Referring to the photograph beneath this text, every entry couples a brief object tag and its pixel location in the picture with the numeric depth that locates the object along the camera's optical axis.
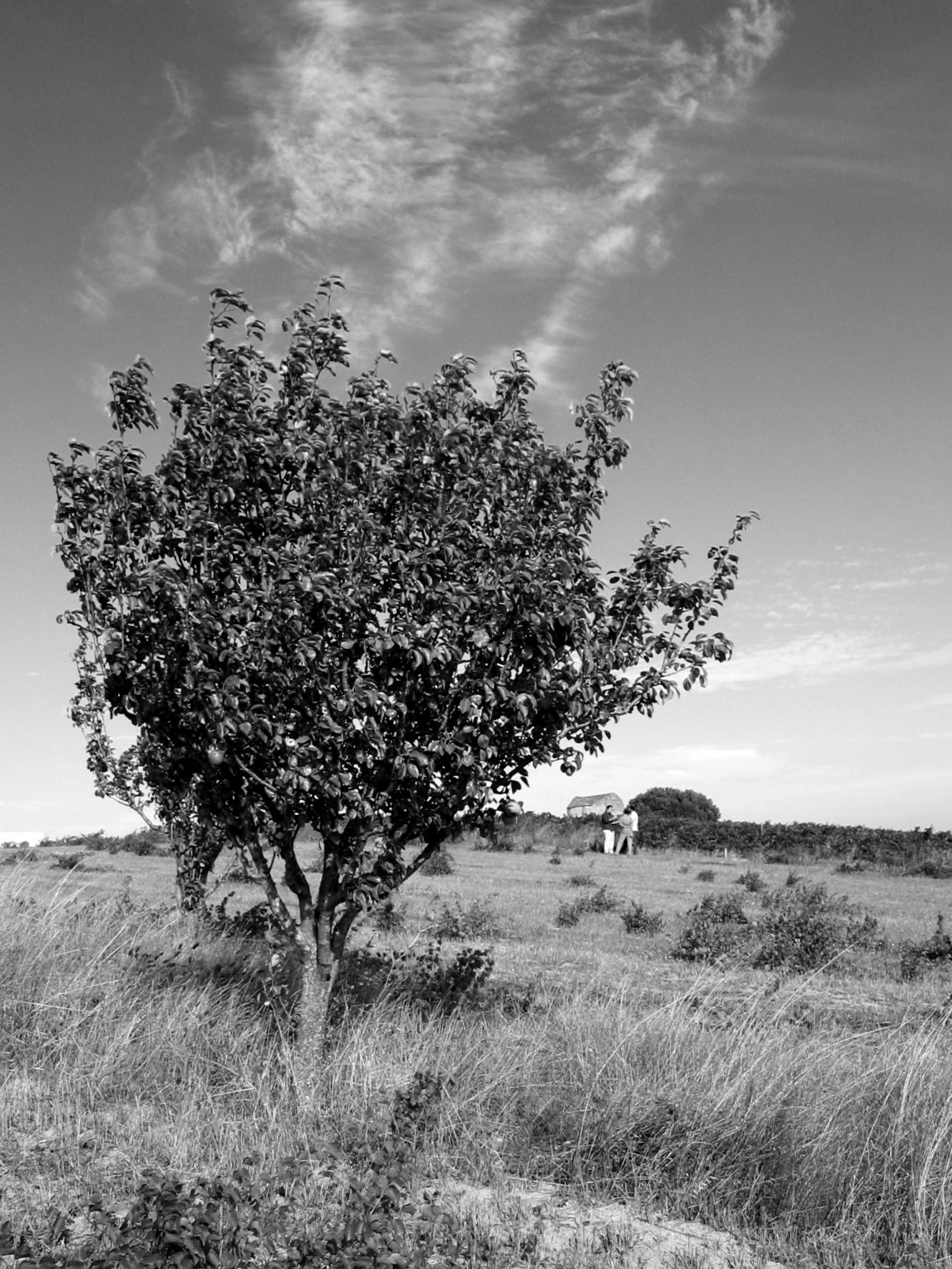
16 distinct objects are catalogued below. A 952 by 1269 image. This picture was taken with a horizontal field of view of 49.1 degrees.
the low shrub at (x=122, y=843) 41.94
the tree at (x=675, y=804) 87.06
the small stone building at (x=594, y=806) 69.94
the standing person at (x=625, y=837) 51.31
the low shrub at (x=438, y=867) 33.53
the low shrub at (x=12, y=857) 30.60
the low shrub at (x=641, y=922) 19.73
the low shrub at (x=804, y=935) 15.94
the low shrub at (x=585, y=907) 20.78
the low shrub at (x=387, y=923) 17.08
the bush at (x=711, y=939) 16.28
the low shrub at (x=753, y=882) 30.74
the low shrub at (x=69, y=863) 33.18
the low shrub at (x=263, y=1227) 4.52
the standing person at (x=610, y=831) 51.34
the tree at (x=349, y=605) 7.28
